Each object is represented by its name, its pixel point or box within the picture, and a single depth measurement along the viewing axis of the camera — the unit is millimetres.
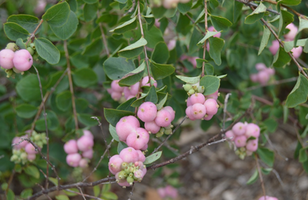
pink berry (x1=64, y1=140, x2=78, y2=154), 487
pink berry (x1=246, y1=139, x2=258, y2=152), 472
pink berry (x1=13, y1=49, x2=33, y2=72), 415
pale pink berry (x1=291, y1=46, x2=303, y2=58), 477
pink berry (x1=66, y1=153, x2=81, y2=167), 486
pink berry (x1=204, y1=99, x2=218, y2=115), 409
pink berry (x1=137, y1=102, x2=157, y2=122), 402
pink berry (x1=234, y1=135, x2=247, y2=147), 471
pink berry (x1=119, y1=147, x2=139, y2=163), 394
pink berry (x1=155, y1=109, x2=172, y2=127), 406
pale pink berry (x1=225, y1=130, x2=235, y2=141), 477
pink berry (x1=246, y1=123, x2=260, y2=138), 469
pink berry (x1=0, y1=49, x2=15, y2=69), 414
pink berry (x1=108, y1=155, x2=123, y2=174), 397
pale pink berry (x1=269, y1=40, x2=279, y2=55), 500
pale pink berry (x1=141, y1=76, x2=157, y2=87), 427
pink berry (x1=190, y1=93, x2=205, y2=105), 410
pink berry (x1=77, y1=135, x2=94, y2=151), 488
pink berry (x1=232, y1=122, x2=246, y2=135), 468
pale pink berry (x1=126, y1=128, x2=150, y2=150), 400
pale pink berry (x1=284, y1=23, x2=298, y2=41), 476
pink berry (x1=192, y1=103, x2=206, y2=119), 406
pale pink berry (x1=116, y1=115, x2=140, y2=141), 404
